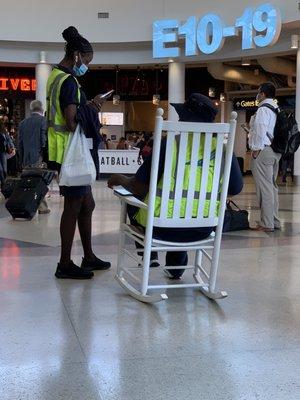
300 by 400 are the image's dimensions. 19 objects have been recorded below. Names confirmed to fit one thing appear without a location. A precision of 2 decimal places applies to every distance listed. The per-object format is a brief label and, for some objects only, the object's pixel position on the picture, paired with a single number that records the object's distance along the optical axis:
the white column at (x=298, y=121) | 14.95
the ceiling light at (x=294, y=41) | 14.51
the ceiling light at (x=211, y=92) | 19.98
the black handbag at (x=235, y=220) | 6.58
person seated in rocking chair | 3.70
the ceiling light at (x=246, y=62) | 17.04
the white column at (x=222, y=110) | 21.54
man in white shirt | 6.42
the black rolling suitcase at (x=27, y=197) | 7.26
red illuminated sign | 21.31
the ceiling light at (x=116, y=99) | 19.90
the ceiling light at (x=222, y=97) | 20.32
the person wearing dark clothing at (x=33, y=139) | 8.31
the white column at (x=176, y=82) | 17.06
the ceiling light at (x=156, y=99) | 20.19
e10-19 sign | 13.73
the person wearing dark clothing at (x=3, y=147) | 9.87
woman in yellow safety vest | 4.02
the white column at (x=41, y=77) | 17.36
